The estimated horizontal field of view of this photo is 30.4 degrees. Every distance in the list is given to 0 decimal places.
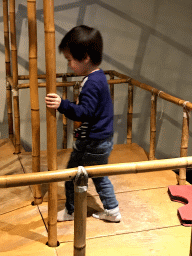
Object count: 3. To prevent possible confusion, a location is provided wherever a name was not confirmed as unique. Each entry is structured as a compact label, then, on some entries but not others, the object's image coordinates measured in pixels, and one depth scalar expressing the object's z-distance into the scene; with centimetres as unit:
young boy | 163
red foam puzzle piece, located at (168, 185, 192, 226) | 180
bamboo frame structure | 114
